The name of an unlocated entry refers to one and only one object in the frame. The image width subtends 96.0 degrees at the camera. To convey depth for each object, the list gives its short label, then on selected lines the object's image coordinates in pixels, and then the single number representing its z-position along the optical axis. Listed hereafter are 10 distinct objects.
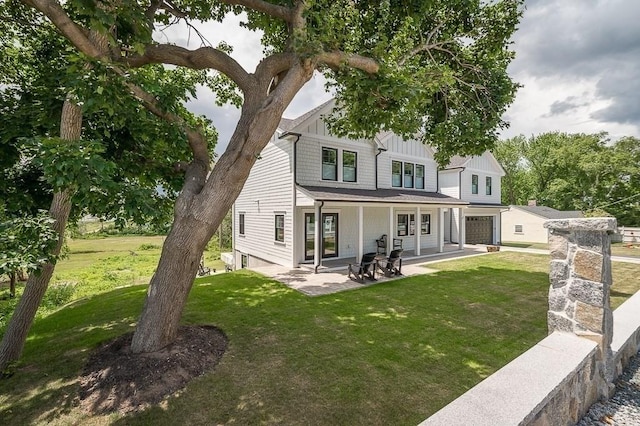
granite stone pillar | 2.86
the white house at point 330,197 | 12.12
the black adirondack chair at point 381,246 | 14.94
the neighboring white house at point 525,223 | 23.53
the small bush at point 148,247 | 29.82
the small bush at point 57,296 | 10.63
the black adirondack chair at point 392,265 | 10.48
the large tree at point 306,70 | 4.53
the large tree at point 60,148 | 3.32
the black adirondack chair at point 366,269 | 9.93
